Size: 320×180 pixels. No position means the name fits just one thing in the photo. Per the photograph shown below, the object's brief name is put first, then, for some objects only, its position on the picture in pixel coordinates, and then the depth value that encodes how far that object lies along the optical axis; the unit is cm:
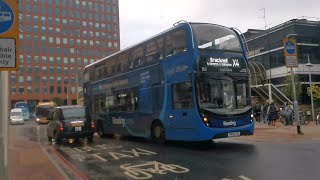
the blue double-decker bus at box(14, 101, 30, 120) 4890
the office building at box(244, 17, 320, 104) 2772
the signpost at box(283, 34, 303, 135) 1204
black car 1219
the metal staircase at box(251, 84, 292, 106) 2388
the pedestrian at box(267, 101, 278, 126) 1632
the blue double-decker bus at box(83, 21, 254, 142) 891
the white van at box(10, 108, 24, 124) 3666
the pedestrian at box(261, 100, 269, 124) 1767
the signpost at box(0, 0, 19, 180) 385
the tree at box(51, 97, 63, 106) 7347
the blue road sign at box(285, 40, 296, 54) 1213
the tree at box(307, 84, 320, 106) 2082
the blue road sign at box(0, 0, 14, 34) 395
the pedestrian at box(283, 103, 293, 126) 1606
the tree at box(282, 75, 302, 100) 2438
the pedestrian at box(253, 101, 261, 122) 1926
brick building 7878
